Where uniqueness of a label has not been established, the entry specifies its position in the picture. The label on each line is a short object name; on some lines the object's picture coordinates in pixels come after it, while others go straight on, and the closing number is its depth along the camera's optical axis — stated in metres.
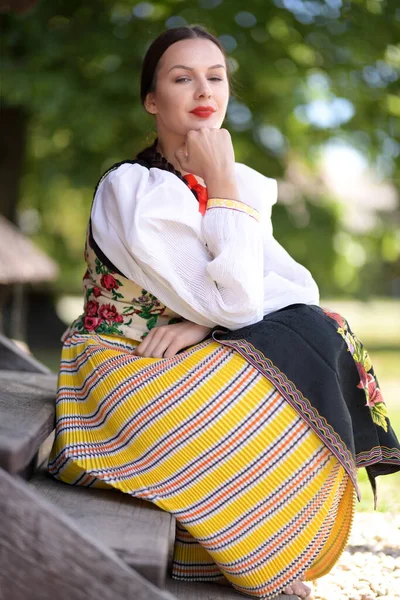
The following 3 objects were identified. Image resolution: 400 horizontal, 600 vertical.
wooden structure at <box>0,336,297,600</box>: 2.54
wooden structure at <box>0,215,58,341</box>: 6.42
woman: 2.78
